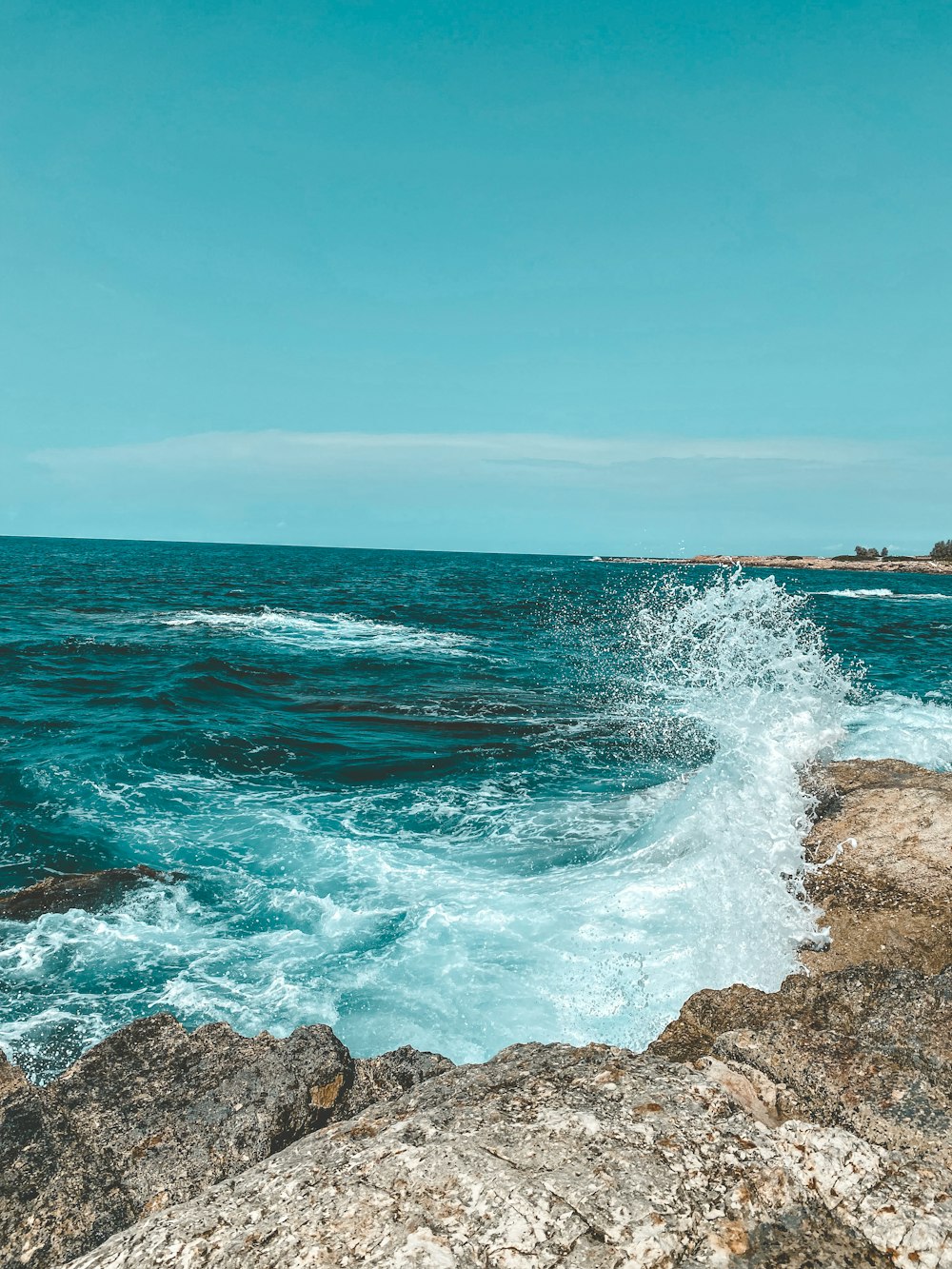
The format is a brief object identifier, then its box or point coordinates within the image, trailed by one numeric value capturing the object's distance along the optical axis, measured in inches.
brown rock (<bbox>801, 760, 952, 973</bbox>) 208.2
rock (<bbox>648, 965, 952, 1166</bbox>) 110.0
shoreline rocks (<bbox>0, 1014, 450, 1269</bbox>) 109.5
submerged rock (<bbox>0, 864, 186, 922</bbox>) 261.7
